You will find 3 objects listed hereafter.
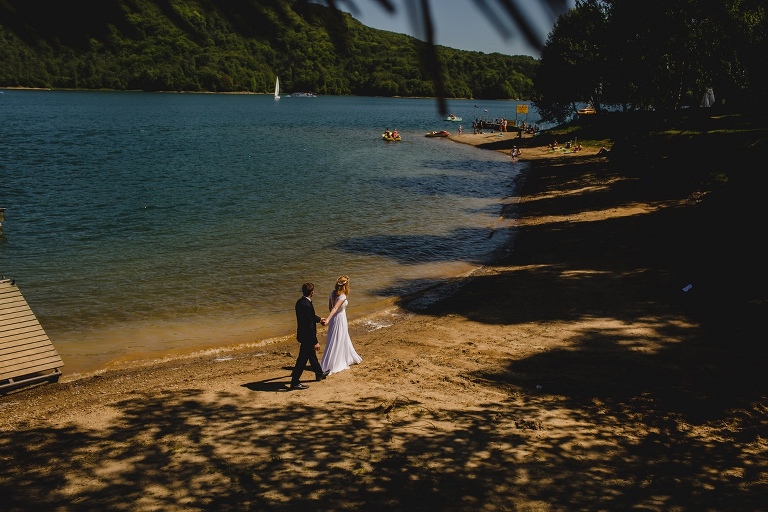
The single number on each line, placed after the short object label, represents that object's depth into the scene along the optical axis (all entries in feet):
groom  36.65
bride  39.17
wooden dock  40.34
